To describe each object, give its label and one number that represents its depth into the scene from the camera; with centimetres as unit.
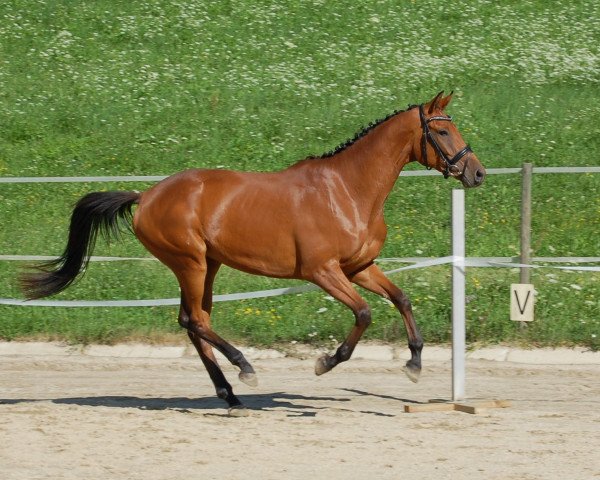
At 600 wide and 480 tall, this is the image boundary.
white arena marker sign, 1541
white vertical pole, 1470
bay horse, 1445
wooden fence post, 1934
